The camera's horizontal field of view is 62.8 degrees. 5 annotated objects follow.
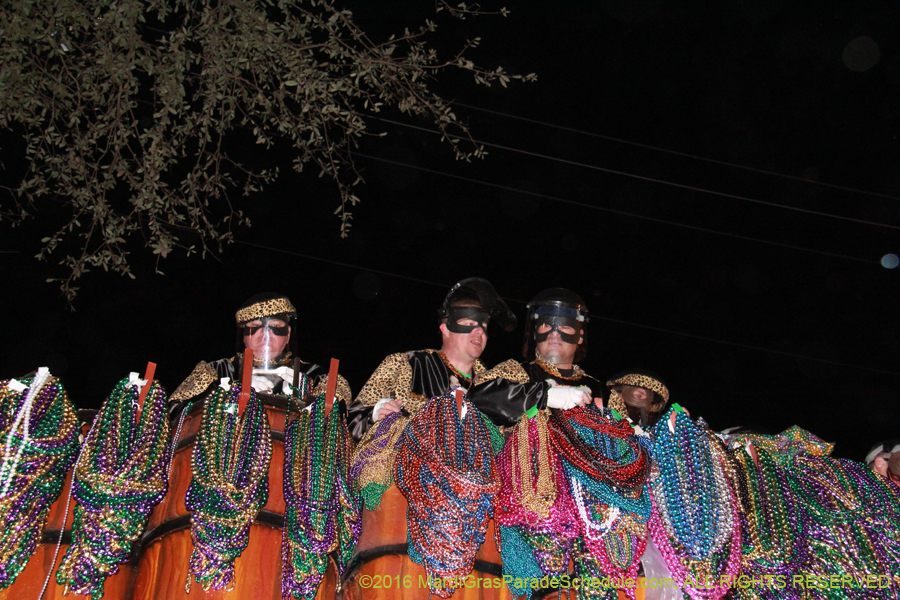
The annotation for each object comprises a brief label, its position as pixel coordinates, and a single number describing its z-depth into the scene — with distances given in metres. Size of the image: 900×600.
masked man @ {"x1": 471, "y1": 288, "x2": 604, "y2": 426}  3.32
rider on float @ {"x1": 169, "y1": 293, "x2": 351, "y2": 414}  3.92
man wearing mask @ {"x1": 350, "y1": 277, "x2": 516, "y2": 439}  3.78
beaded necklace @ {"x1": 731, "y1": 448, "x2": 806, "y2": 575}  3.02
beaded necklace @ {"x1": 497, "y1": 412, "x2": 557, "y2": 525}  2.92
